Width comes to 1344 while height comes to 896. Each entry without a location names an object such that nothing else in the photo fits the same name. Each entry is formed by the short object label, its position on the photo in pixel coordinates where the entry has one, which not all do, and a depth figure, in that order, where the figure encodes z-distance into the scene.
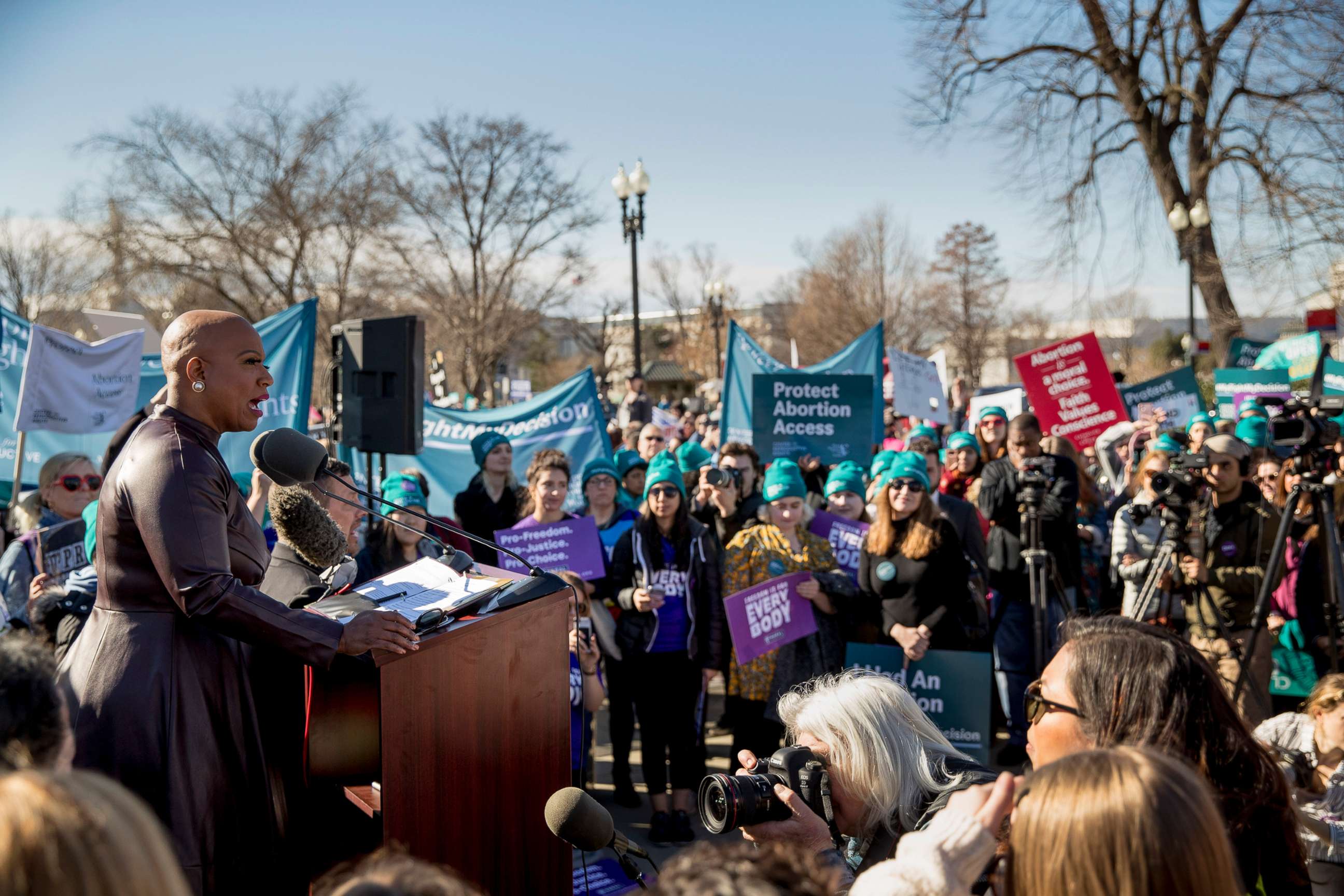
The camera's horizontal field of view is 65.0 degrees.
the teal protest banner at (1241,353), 15.61
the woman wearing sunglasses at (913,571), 5.85
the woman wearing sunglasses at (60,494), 6.25
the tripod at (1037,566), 6.21
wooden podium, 2.37
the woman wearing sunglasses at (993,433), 8.86
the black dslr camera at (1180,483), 5.68
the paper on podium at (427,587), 2.54
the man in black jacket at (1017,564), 6.76
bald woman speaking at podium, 2.28
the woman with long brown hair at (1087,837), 1.52
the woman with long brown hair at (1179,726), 2.20
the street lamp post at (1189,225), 21.16
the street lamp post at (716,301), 35.06
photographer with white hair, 2.69
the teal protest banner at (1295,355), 12.30
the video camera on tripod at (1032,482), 6.27
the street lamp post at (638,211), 20.59
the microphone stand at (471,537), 2.55
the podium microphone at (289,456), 2.52
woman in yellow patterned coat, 5.95
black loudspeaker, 6.55
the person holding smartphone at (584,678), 4.60
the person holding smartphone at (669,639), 5.85
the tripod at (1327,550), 5.29
